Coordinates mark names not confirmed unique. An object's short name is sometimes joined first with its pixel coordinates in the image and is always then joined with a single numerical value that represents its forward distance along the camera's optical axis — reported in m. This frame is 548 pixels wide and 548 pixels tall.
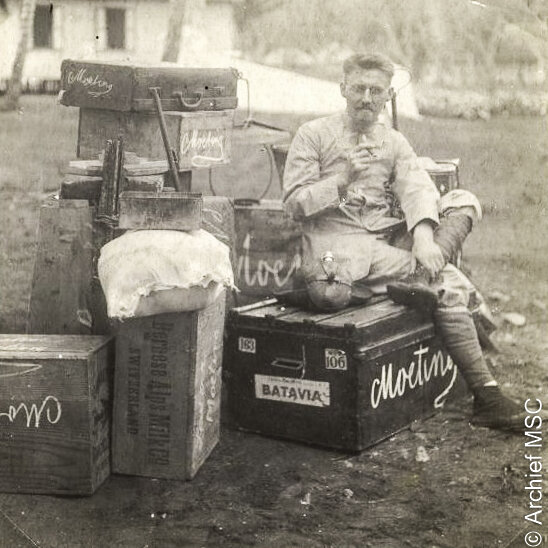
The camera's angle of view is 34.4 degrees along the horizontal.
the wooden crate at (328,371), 4.09
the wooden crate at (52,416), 3.64
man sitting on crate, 4.52
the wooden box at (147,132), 4.61
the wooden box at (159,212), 3.76
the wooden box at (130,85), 4.49
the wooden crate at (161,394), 3.81
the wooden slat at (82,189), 4.15
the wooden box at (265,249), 5.37
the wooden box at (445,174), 5.02
